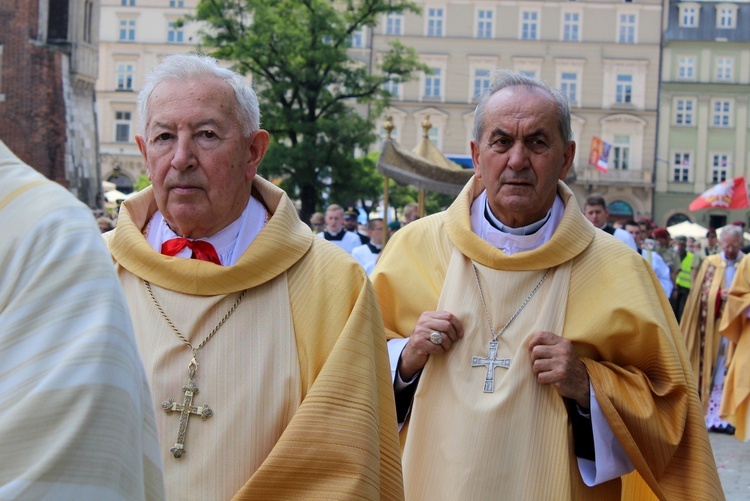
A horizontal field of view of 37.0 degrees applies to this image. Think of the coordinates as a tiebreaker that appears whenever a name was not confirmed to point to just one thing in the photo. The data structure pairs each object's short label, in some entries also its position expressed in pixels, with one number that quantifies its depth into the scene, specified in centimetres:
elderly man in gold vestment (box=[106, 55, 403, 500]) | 287
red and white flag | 2580
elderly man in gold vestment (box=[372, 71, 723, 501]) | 355
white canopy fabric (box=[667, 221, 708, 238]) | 3138
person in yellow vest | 1512
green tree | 2614
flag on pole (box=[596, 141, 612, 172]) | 3788
